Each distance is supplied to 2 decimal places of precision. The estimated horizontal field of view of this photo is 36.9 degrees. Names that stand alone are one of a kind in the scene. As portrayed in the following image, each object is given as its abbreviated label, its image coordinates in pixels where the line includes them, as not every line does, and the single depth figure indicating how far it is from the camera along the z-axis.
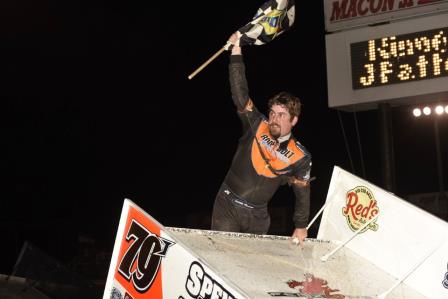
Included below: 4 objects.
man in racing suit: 4.39
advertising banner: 9.11
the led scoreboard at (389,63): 8.79
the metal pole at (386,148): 9.19
